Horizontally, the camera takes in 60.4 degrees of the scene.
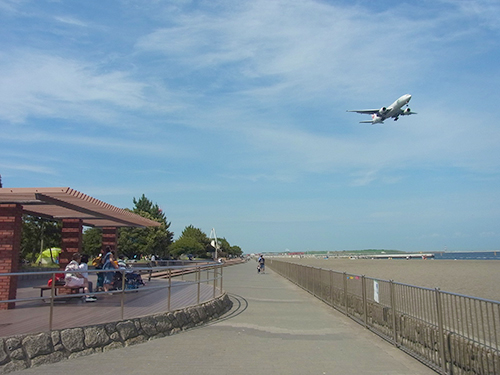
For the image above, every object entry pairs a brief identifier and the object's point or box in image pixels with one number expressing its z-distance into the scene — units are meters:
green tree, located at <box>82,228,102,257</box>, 51.50
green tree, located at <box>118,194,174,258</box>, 50.72
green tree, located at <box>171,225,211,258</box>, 59.31
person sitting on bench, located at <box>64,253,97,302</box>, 9.64
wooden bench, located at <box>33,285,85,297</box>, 8.58
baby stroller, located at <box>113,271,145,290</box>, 9.09
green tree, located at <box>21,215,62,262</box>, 34.38
